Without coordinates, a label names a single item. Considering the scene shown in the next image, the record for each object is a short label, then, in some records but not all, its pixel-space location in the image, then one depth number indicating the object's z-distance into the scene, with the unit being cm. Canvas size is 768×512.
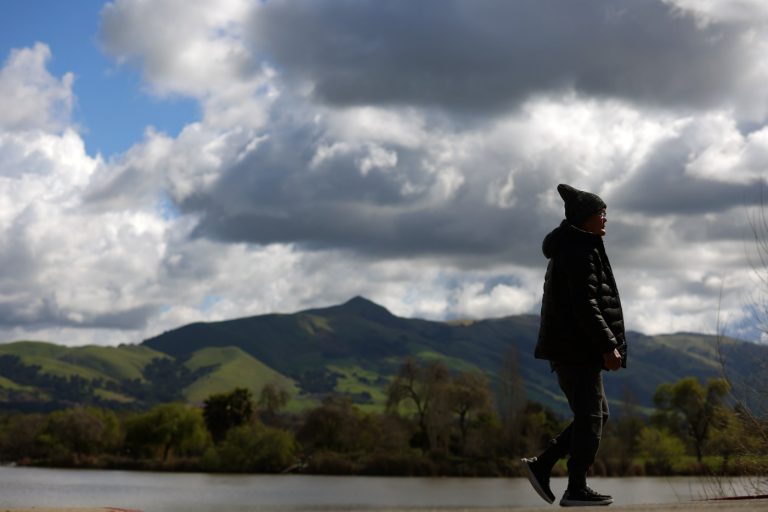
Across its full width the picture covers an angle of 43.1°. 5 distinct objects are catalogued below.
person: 983
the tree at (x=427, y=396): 9969
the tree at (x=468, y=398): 9912
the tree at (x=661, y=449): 10161
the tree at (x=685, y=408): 10612
